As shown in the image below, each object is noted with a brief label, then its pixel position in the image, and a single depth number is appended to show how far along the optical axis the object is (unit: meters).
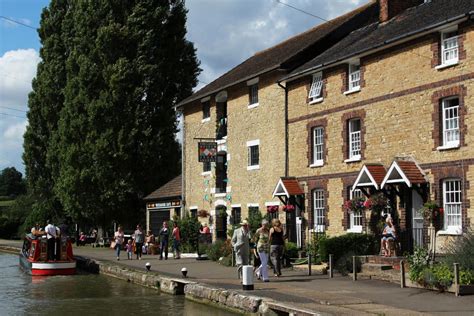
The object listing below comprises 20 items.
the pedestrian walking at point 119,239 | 30.88
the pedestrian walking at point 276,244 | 20.23
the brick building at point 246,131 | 29.06
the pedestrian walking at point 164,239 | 30.58
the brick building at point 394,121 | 20.09
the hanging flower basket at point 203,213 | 33.88
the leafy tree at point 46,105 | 47.94
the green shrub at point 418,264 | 17.02
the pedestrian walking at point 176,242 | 30.50
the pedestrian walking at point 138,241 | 30.66
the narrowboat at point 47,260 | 27.70
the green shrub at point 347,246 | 21.95
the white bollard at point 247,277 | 17.12
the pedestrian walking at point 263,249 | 19.44
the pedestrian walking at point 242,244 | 20.02
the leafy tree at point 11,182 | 125.06
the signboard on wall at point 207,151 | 32.16
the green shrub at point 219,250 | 27.78
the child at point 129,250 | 30.71
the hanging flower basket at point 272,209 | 28.09
